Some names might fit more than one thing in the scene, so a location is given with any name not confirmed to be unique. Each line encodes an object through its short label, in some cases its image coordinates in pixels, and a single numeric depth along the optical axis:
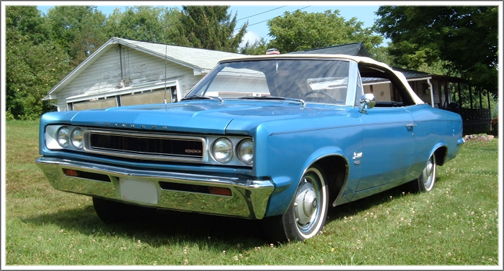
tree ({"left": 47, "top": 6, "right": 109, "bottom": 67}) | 54.66
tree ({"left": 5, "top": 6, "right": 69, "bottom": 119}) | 30.21
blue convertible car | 3.42
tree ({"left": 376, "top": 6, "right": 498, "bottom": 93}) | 23.69
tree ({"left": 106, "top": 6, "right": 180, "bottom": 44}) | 66.00
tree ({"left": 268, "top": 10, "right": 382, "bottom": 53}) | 47.09
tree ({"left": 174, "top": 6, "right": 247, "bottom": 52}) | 43.50
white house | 19.16
